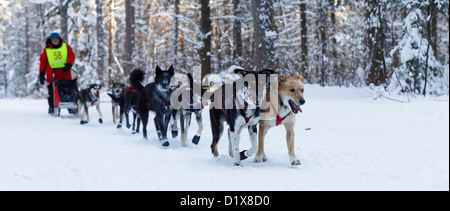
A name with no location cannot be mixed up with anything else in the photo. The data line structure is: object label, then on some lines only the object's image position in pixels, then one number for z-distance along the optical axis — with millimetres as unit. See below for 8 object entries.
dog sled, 10392
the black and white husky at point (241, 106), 4188
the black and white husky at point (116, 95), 9251
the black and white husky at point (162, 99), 6216
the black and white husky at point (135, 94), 7273
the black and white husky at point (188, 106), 6238
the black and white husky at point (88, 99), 9570
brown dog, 4094
